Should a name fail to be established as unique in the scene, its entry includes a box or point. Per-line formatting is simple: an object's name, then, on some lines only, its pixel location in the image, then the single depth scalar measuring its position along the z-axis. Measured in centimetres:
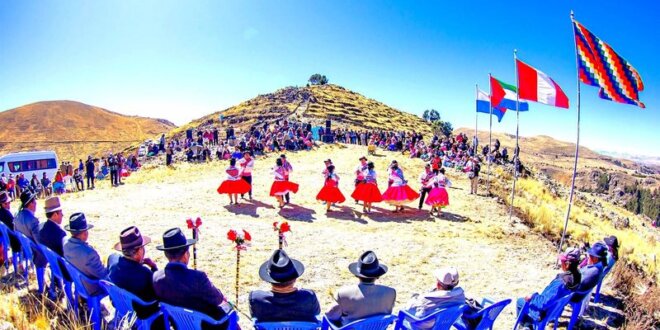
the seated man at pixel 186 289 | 370
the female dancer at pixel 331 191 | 1299
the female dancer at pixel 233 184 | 1357
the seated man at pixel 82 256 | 453
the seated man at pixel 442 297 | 445
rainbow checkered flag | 773
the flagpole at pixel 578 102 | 816
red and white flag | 988
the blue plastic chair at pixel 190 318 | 348
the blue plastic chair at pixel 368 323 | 366
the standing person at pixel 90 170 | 1970
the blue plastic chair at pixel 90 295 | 439
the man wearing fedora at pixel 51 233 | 523
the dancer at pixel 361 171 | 1404
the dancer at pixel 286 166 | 1350
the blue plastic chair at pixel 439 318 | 396
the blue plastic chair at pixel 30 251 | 552
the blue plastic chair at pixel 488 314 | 421
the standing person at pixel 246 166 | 1391
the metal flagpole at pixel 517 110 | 1096
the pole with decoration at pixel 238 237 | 591
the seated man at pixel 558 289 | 496
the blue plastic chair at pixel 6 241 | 641
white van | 2603
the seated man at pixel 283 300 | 367
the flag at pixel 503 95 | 1362
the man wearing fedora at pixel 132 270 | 399
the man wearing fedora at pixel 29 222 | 549
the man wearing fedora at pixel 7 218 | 640
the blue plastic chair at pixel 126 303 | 373
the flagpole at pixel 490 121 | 1474
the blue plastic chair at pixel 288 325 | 347
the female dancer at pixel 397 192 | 1319
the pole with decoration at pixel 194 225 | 632
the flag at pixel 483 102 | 1817
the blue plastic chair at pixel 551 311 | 499
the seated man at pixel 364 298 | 399
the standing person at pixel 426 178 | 1381
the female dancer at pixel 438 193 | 1320
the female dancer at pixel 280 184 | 1336
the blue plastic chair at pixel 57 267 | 483
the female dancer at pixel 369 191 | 1309
